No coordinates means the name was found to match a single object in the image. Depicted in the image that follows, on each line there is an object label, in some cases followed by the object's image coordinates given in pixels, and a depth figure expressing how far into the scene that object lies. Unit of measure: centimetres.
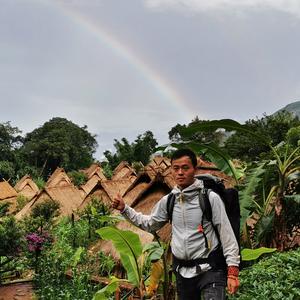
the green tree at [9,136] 4322
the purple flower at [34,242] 619
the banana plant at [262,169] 466
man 239
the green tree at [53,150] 4069
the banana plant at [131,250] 342
